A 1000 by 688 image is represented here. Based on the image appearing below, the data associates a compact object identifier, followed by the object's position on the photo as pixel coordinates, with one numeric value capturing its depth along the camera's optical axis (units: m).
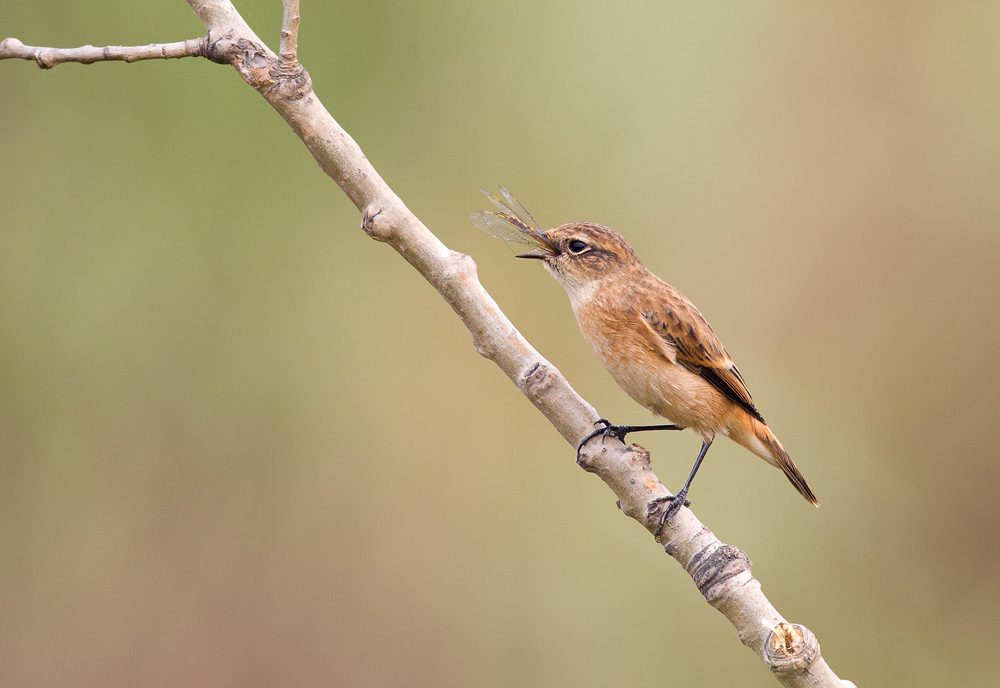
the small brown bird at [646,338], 5.56
